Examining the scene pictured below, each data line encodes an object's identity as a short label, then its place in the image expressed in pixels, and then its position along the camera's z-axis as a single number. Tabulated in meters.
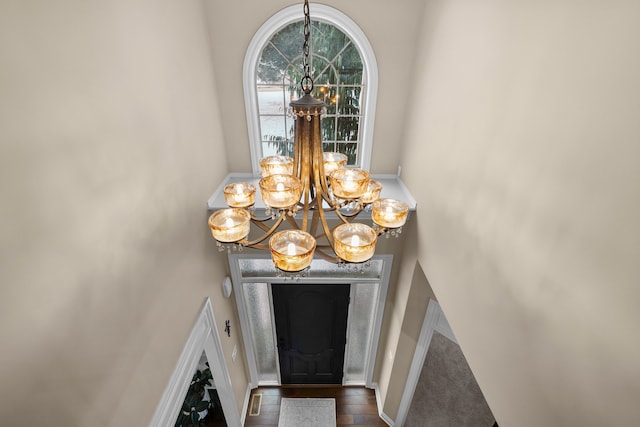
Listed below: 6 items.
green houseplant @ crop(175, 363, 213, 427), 3.41
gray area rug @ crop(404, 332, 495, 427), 3.63
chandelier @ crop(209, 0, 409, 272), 1.46
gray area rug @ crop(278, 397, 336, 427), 4.14
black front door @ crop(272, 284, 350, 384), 3.96
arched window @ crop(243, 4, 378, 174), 2.87
